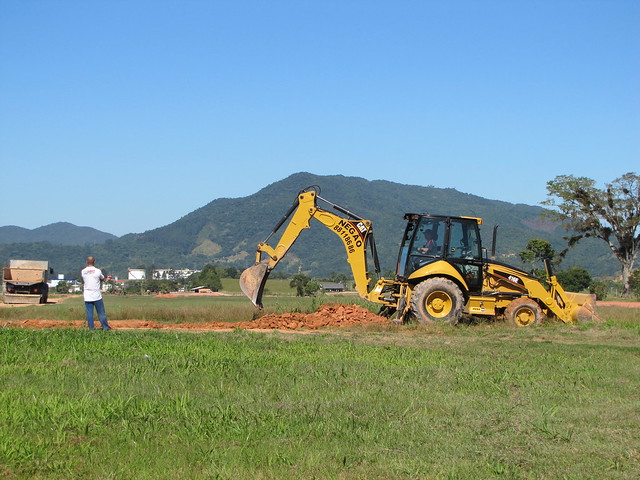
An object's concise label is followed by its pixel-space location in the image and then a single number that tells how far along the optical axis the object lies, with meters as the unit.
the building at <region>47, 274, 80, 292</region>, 98.62
